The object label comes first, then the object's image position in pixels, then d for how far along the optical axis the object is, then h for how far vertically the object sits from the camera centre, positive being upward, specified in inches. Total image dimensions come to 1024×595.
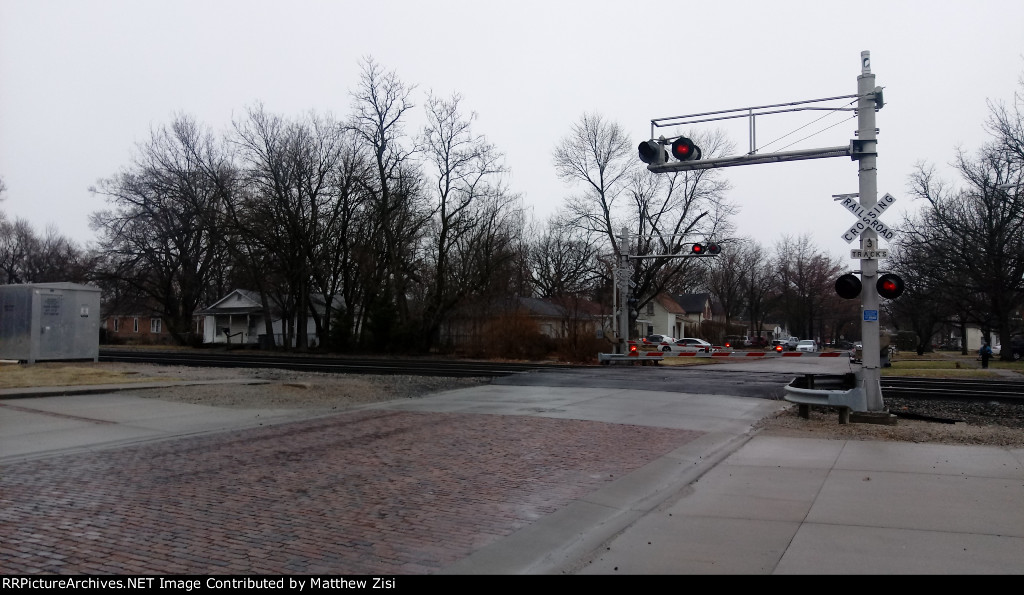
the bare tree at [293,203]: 1793.8 +314.3
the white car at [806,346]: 2544.5 -55.9
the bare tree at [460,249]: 1761.8 +200.9
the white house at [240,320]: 2687.0 +40.7
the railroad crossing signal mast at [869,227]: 482.9 +67.1
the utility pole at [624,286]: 1238.3 +75.2
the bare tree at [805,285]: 3356.3 +209.6
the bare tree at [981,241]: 1533.0 +198.7
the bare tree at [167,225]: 1950.1 +287.1
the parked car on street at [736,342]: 2803.2 -46.7
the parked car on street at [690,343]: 2148.9 -37.7
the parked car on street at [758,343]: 2910.9 -52.2
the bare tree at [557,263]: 2847.0 +277.8
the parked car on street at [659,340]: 2096.9 -28.0
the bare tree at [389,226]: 1764.3 +249.9
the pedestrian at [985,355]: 1519.4 -51.5
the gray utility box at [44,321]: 917.8 +11.9
